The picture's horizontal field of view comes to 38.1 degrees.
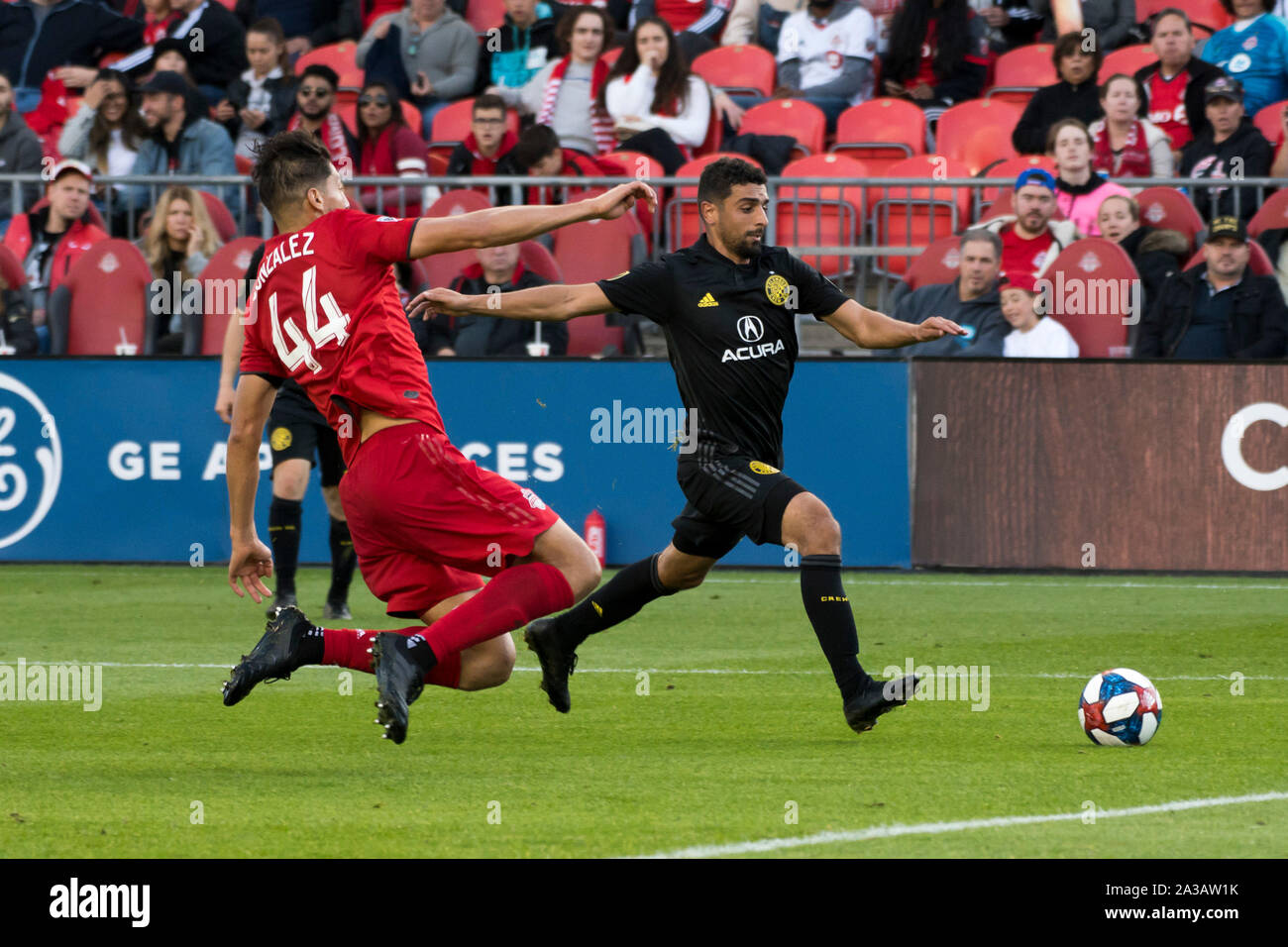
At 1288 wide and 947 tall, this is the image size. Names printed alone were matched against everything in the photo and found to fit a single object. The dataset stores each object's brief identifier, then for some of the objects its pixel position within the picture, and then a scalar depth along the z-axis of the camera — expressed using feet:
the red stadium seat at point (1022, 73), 52.24
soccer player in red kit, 19.44
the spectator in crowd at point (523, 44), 54.19
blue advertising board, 41.06
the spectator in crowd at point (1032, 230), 42.37
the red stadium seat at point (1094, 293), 41.50
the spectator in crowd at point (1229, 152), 44.09
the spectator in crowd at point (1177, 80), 46.88
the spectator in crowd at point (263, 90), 53.06
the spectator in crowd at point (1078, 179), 43.21
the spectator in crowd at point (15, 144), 52.26
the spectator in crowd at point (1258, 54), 48.34
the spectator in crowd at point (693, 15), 56.29
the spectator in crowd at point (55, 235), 46.52
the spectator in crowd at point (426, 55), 55.06
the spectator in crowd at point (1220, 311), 40.16
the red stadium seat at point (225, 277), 44.24
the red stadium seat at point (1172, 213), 43.19
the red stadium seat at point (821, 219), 45.24
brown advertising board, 38.96
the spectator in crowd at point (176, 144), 50.42
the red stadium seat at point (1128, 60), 50.44
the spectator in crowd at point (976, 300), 41.57
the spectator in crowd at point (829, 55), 52.49
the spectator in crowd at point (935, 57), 51.44
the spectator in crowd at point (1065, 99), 46.96
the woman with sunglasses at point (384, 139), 49.57
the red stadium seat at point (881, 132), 50.03
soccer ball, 21.42
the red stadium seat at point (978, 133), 48.98
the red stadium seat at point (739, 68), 54.08
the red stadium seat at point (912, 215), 45.50
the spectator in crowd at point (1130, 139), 45.68
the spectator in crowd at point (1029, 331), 41.19
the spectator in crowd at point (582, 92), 50.01
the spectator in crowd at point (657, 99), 48.08
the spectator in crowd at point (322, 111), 48.29
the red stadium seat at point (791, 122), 50.98
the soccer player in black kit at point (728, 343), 23.26
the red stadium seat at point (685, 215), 45.24
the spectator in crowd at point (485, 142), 47.19
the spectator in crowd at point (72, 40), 59.26
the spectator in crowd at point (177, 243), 44.98
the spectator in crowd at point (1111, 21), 52.65
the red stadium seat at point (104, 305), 45.29
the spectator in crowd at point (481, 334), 43.01
